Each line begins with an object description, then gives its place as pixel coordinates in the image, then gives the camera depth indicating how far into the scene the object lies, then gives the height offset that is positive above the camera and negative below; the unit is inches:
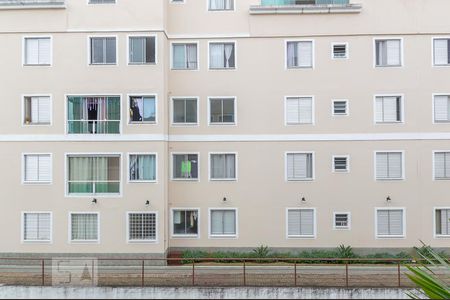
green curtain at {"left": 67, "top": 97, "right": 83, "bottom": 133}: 703.7 +92.8
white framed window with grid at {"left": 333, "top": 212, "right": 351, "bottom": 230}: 730.8 -101.0
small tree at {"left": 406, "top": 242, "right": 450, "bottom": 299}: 110.3 -32.8
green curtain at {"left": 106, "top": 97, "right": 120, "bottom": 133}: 705.0 +94.2
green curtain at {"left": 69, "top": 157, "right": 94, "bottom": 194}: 701.9 -18.1
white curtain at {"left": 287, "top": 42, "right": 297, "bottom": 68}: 748.0 +193.1
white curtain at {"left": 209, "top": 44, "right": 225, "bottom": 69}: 753.6 +195.5
